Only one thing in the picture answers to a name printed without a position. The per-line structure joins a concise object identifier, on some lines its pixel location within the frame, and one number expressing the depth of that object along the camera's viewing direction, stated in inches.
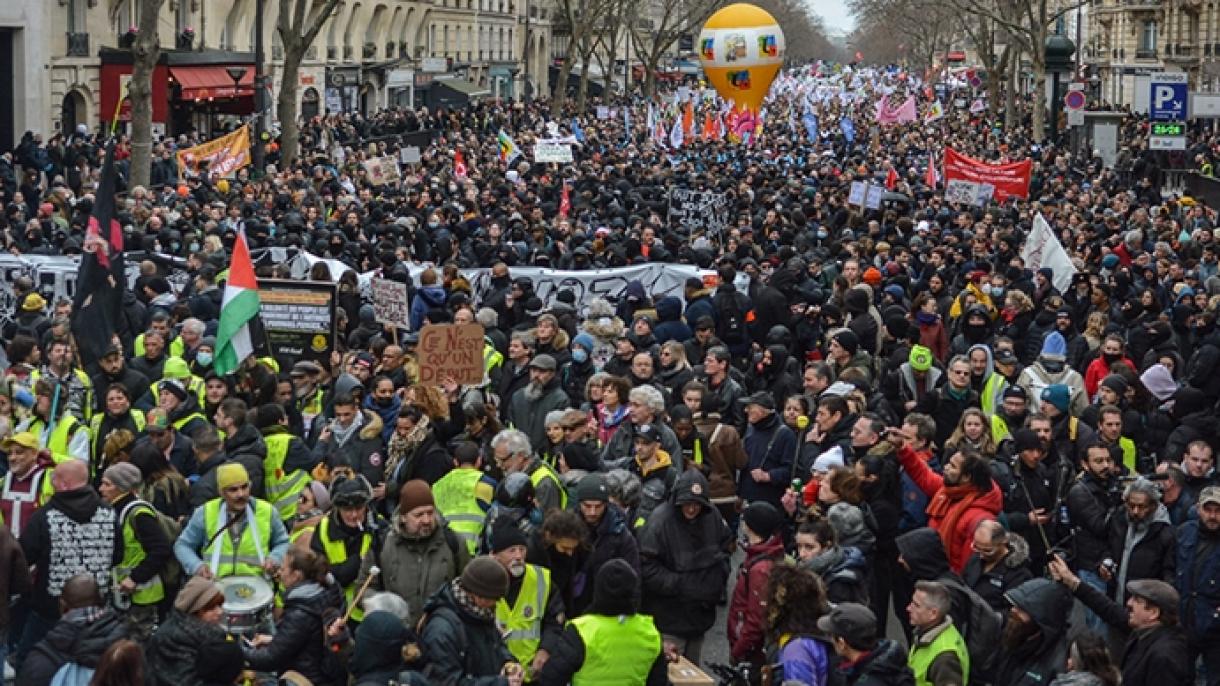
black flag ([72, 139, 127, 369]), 479.5
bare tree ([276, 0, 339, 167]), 1302.9
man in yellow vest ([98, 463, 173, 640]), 337.1
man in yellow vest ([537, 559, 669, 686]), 278.2
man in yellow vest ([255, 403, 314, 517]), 381.4
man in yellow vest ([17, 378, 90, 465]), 402.0
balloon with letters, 1678.2
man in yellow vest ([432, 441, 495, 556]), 346.6
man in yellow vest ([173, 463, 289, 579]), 331.3
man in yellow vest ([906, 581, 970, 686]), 283.4
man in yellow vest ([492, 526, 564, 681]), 303.1
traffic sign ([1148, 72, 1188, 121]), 1357.0
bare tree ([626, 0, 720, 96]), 2755.9
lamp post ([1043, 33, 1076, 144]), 1774.1
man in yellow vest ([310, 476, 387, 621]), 326.3
